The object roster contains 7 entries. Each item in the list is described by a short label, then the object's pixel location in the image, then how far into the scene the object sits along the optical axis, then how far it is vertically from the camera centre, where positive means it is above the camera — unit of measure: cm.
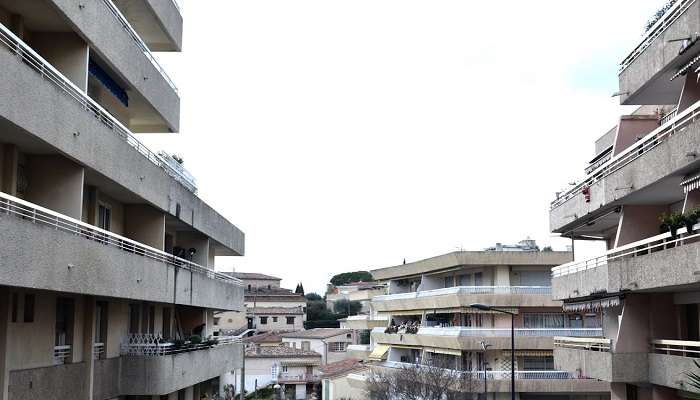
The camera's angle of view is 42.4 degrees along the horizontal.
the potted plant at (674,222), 1976 +205
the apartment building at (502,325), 4781 -54
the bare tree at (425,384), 4641 -362
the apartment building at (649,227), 2003 +219
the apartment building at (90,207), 1576 +263
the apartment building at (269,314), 10750 +28
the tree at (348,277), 16600 +720
